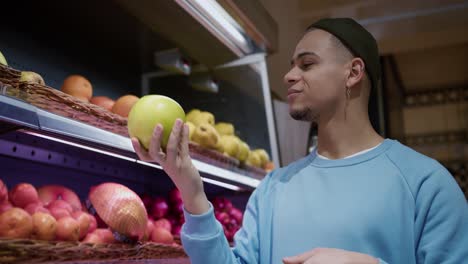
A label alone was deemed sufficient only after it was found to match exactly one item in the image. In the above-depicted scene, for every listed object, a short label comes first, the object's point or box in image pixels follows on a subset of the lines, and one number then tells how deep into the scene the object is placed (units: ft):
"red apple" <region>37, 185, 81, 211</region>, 5.17
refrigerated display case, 5.26
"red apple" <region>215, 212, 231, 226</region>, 7.76
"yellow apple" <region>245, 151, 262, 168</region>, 8.95
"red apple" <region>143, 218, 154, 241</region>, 5.75
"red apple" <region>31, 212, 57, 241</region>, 4.33
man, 4.14
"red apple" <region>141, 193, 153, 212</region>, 6.74
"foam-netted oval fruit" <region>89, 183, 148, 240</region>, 5.19
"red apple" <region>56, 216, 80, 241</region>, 4.52
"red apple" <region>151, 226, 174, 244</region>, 5.92
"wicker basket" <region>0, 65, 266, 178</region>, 3.89
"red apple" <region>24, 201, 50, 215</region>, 4.57
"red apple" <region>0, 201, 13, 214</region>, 4.26
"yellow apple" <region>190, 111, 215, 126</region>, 7.99
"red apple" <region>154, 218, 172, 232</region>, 6.30
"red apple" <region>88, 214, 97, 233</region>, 5.03
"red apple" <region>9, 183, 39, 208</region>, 4.67
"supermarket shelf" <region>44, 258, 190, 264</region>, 4.33
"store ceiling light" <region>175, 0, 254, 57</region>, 6.71
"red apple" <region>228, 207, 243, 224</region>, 8.14
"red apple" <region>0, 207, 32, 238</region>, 4.09
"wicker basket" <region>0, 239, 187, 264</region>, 3.67
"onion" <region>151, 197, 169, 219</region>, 6.72
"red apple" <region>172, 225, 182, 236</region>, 6.73
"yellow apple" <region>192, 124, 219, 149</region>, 7.33
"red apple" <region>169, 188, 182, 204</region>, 7.35
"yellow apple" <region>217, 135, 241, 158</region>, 7.86
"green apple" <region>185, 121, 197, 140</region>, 7.35
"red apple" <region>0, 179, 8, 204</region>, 4.36
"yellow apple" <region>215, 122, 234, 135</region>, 8.74
